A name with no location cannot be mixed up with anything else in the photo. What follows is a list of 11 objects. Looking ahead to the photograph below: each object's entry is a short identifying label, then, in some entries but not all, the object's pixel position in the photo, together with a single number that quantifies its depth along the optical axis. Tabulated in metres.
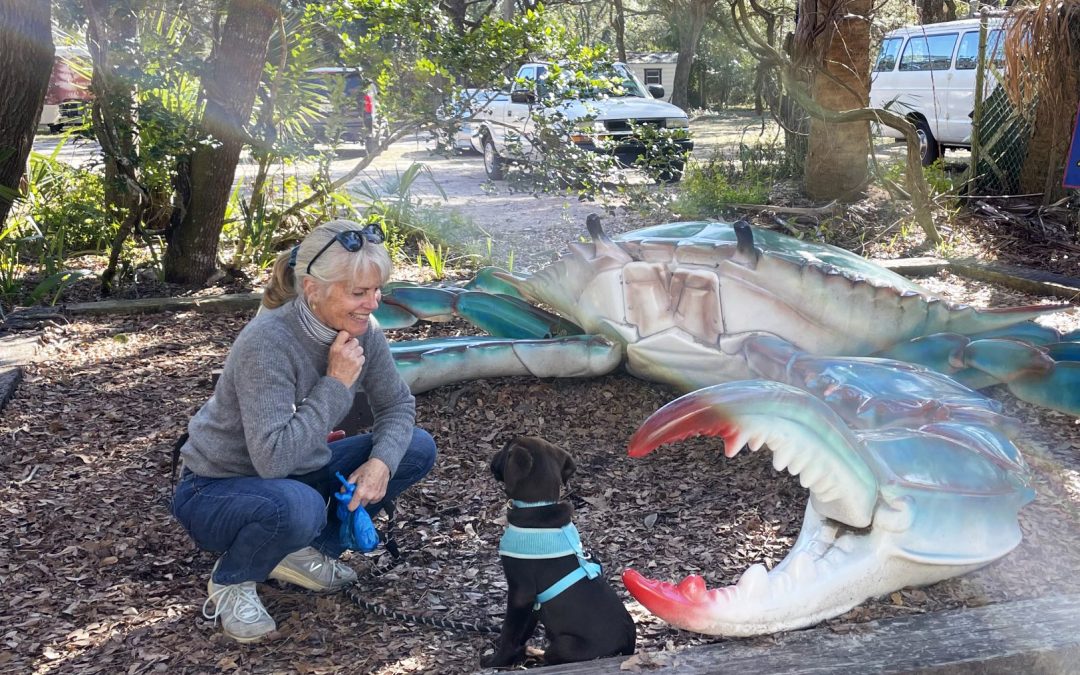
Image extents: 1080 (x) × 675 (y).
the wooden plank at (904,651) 2.31
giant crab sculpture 2.33
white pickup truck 5.87
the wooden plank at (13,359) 4.66
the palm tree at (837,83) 7.90
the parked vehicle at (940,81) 13.32
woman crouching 2.61
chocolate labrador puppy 2.36
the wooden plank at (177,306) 6.14
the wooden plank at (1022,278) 6.07
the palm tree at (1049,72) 7.39
